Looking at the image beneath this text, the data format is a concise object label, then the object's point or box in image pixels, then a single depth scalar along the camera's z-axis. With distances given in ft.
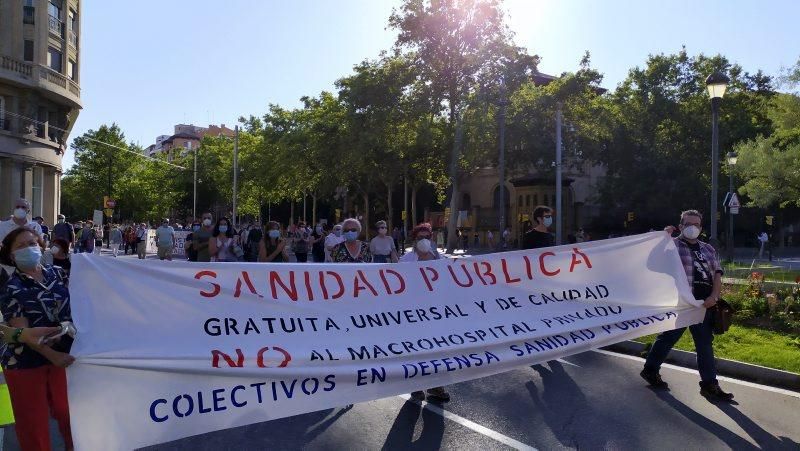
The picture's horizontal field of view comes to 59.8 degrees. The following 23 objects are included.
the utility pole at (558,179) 115.75
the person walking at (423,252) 21.91
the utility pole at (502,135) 118.21
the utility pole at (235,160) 170.03
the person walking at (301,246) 63.62
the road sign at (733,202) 97.43
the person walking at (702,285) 21.84
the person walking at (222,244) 37.27
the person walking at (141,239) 94.38
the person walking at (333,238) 48.42
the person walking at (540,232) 27.02
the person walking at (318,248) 73.31
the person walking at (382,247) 29.48
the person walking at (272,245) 37.19
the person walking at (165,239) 69.77
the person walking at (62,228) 51.49
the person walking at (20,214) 37.42
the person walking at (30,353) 13.15
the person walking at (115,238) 96.18
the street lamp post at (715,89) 51.65
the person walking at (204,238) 42.57
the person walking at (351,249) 26.12
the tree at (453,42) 122.62
